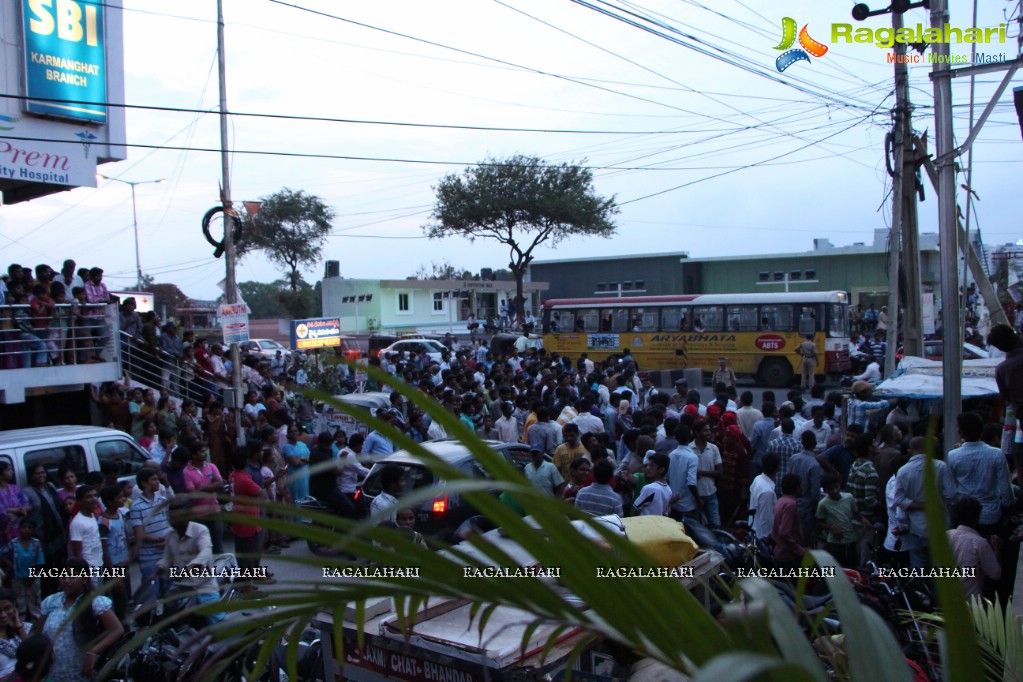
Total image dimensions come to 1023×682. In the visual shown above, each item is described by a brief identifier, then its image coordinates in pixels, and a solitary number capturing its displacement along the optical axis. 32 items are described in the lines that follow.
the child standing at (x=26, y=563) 6.68
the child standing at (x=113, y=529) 6.79
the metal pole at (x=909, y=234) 12.70
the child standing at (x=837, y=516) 7.04
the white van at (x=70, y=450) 7.71
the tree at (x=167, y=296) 63.97
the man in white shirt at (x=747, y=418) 10.91
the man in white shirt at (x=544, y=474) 8.16
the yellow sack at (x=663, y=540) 4.71
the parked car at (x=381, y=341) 32.44
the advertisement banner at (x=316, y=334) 19.55
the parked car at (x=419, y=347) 27.97
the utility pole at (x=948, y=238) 8.71
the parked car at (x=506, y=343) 30.86
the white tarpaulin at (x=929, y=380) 10.05
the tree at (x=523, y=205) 47.94
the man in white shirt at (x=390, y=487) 6.77
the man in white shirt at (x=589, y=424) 10.66
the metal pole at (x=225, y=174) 13.64
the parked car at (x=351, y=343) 31.52
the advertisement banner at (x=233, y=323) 13.10
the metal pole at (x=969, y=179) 10.29
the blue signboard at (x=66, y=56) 14.41
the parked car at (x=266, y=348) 32.11
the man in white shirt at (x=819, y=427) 10.05
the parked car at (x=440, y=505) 7.99
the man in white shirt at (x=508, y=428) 11.97
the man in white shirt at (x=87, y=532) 6.44
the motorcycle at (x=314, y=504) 8.35
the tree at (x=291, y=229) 57.44
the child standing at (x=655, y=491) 7.23
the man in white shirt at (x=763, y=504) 7.15
